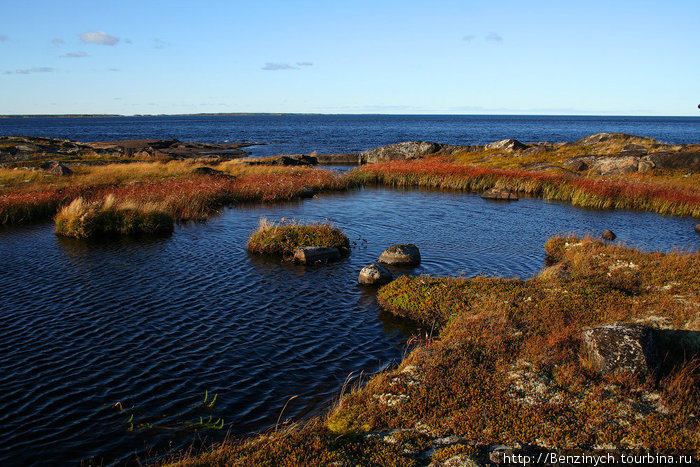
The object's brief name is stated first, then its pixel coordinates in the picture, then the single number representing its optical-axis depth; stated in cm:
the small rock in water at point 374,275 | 1941
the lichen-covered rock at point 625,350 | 980
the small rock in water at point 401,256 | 2208
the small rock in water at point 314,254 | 2267
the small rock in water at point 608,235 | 2711
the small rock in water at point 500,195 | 4232
